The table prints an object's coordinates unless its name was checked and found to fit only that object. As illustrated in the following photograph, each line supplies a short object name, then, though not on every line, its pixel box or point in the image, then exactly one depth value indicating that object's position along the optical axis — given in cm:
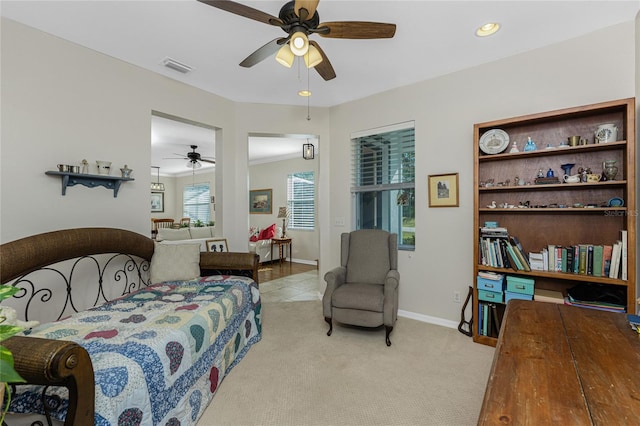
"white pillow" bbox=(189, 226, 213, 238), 610
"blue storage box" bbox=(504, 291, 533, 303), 240
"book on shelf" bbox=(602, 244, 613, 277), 212
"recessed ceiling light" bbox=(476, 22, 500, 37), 221
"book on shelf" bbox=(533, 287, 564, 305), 233
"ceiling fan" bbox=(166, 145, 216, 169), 602
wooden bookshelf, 207
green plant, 55
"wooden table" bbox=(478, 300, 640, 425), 67
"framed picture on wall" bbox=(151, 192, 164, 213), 932
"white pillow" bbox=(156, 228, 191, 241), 575
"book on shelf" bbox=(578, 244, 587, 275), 219
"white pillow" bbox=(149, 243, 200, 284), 260
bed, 104
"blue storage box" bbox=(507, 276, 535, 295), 239
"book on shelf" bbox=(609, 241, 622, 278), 206
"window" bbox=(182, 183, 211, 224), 916
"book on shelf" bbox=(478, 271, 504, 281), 253
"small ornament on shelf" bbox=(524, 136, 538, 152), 246
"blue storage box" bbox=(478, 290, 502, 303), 252
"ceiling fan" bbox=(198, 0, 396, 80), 162
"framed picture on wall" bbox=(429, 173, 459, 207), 295
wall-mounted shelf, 230
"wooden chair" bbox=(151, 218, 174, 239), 881
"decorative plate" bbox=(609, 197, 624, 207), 212
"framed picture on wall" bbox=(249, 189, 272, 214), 732
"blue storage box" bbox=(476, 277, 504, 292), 251
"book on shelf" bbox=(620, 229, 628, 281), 202
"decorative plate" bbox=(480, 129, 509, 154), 259
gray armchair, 259
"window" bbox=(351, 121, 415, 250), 337
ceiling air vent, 272
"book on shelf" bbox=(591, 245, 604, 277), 214
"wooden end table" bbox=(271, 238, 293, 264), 650
